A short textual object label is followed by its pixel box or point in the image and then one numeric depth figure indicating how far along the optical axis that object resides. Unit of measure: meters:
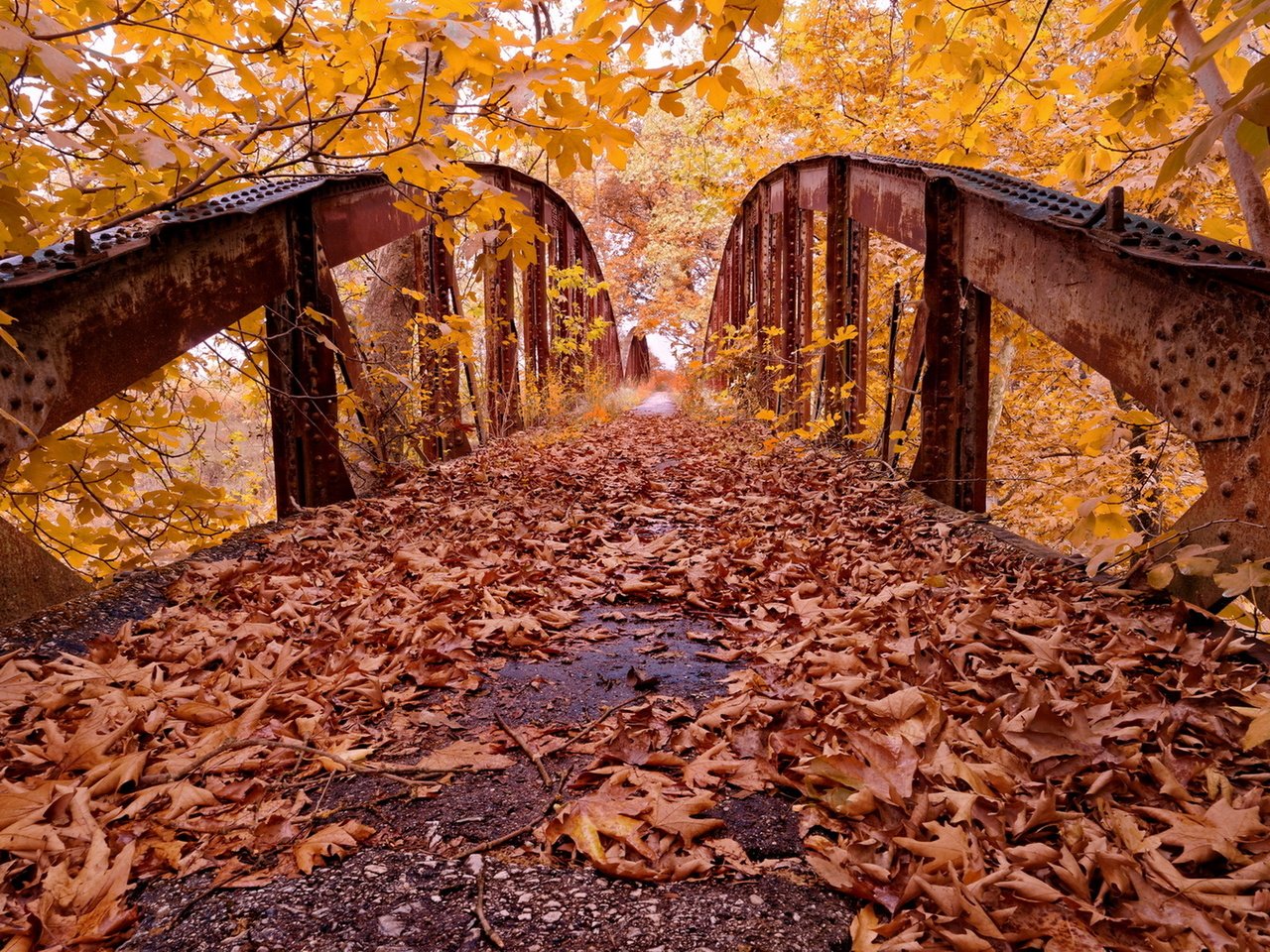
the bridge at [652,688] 1.20
